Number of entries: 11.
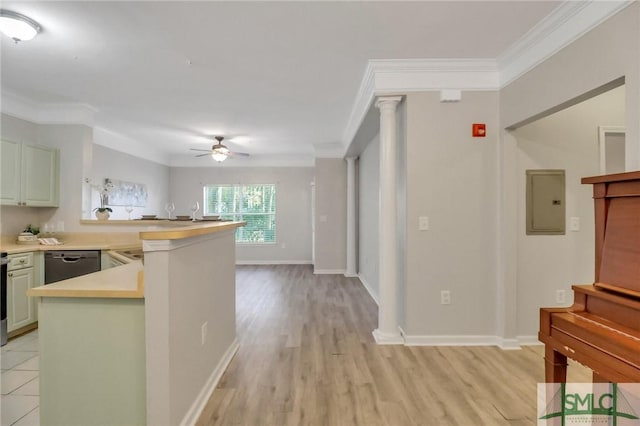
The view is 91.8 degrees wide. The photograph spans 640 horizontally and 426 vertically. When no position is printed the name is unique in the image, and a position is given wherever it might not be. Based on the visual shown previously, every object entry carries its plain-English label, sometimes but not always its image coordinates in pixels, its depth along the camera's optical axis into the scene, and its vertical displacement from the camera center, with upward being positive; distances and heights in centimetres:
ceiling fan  555 +112
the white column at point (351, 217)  647 -6
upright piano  118 -40
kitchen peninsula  152 -68
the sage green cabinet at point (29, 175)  338 +44
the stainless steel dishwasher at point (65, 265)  356 -60
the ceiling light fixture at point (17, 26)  218 +135
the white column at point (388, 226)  310 -12
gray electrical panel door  294 +13
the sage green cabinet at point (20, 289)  317 -81
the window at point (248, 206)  795 +20
